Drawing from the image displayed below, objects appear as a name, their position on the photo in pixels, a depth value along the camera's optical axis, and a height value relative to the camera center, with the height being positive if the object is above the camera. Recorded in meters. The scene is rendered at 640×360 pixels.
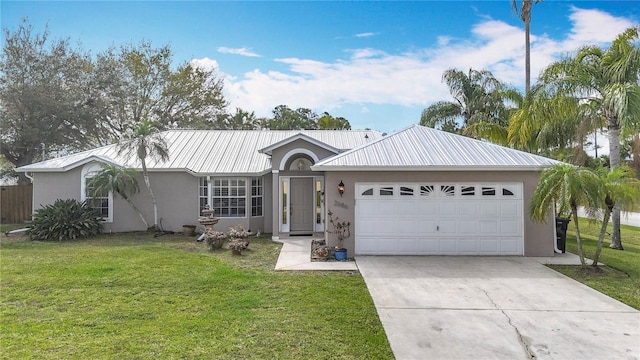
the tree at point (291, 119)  36.00 +7.61
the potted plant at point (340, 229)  10.61 -1.16
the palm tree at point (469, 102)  19.45 +4.72
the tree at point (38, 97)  20.27 +5.26
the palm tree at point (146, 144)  13.70 +1.70
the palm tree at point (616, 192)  8.43 -0.08
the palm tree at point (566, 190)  8.39 -0.03
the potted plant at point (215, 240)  11.43 -1.58
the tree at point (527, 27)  20.42 +9.15
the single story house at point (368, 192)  10.62 -0.11
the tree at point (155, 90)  25.70 +7.68
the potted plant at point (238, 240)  10.73 -1.59
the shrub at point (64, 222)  13.16 -1.17
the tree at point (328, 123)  31.19 +5.69
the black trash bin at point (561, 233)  11.30 -1.37
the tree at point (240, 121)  32.72 +6.28
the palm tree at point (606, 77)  11.59 +3.66
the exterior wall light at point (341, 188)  10.59 +0.03
